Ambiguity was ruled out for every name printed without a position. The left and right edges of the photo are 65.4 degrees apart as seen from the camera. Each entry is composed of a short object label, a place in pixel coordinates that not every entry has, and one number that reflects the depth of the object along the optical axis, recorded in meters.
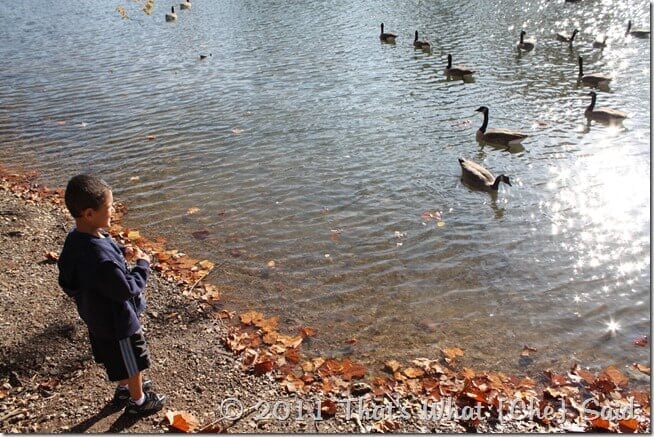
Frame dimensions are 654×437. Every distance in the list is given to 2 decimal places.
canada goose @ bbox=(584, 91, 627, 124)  11.73
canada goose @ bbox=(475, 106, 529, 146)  11.18
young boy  3.73
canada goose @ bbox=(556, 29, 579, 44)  19.02
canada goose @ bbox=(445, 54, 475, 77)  15.70
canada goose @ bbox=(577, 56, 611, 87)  14.43
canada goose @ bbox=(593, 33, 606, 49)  18.42
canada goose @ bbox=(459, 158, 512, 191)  9.36
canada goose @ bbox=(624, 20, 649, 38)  18.56
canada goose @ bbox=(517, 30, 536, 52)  18.22
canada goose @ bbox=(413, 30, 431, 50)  19.61
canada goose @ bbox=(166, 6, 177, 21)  26.69
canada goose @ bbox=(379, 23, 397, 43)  20.36
